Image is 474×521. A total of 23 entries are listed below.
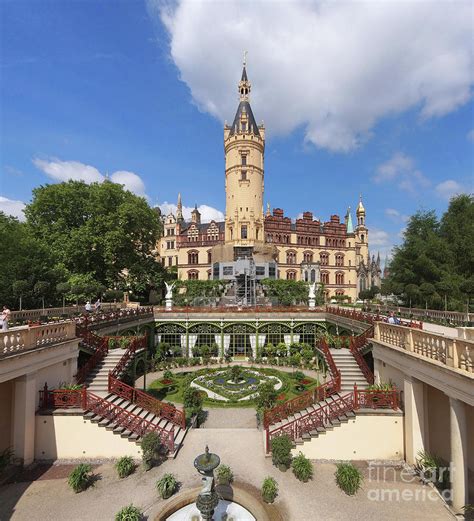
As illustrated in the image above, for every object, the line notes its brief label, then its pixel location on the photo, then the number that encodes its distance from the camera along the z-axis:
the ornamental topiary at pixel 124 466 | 10.08
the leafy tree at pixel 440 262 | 24.64
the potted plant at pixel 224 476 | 9.65
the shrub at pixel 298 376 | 20.88
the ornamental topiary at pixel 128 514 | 7.62
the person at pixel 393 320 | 14.73
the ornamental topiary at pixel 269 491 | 8.77
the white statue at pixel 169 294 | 29.00
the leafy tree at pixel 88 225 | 29.77
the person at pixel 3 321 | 11.45
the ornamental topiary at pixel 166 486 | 8.95
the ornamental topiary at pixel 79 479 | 9.29
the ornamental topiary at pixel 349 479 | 9.23
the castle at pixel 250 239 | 56.03
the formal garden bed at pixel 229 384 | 17.98
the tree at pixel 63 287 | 18.92
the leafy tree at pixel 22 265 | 21.09
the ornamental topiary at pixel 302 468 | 9.93
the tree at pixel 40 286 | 17.06
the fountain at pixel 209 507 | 7.54
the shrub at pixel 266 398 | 15.09
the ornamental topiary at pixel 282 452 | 10.46
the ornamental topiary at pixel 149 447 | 10.45
